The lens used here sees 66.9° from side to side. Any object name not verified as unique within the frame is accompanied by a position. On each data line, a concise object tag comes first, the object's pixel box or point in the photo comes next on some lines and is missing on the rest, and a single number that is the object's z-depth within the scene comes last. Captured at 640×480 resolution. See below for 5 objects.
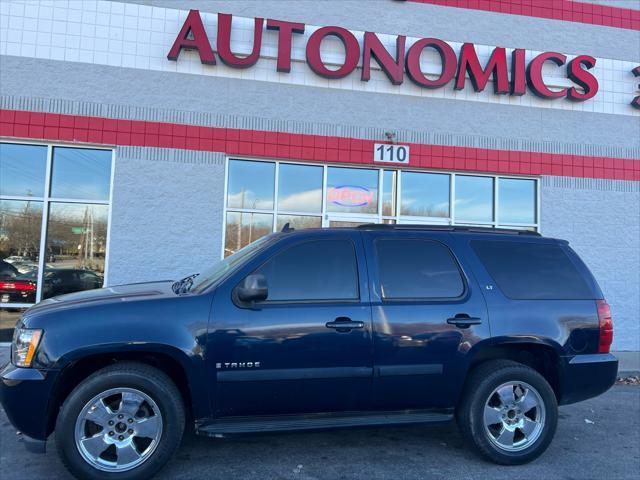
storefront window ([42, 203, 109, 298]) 8.12
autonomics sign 8.34
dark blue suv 3.43
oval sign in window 8.97
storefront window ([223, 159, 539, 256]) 8.68
